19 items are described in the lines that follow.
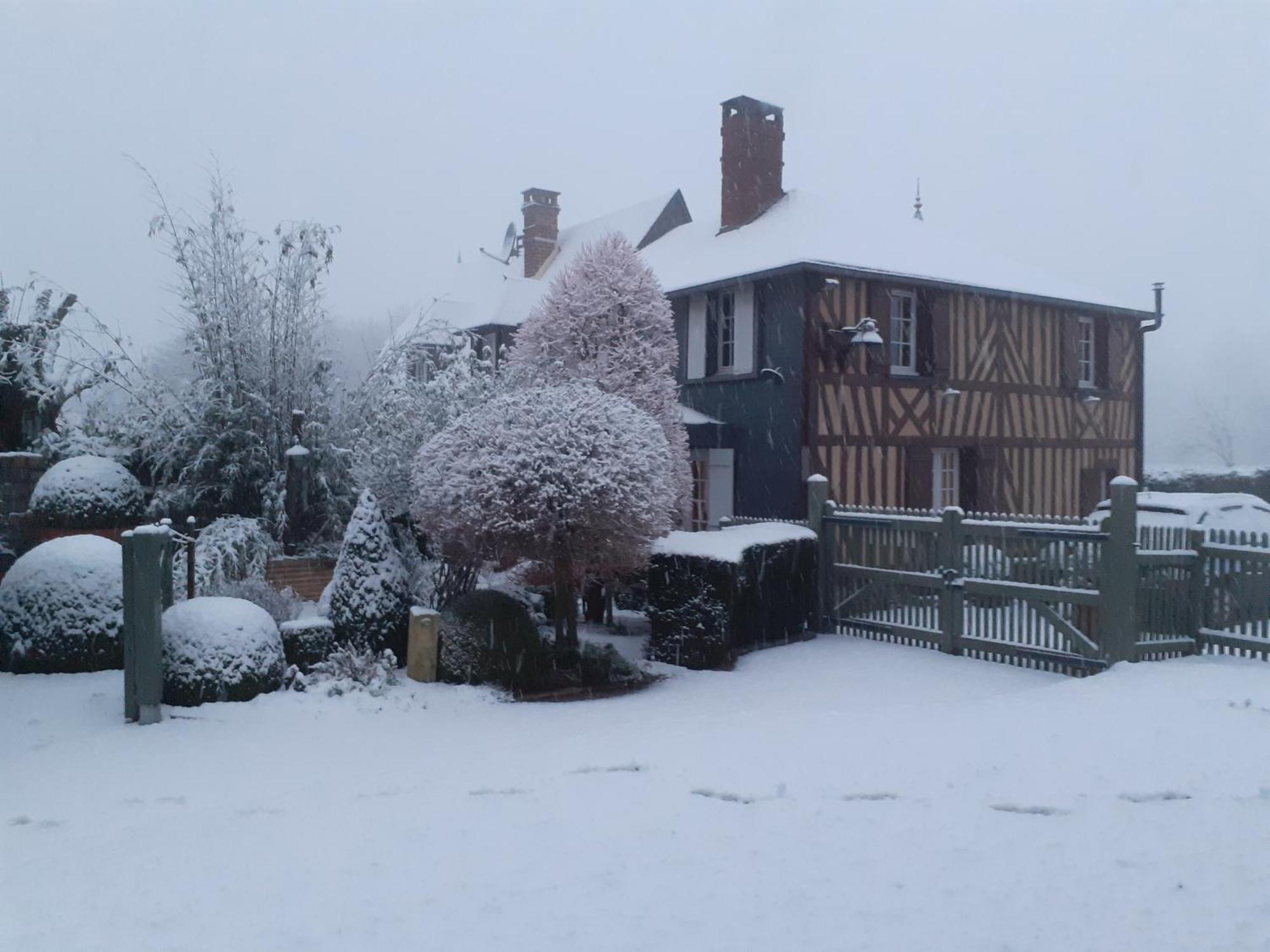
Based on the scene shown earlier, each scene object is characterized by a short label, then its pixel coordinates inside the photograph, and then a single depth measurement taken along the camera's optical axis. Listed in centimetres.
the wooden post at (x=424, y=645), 798
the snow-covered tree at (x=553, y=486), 791
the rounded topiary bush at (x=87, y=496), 1013
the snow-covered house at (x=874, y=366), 1411
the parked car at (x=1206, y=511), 1074
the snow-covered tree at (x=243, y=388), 1120
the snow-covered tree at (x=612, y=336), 1119
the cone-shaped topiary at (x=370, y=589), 817
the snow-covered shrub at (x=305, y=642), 784
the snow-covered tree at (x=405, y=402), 969
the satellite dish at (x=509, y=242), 3055
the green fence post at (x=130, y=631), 662
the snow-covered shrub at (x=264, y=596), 869
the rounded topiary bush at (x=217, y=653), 707
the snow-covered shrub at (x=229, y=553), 963
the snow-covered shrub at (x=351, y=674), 755
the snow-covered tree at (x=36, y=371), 1120
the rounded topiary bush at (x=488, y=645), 805
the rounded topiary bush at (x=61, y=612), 769
